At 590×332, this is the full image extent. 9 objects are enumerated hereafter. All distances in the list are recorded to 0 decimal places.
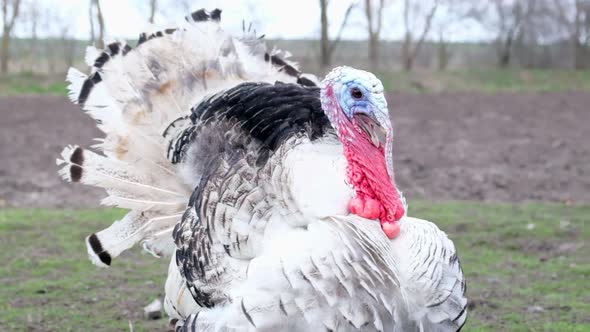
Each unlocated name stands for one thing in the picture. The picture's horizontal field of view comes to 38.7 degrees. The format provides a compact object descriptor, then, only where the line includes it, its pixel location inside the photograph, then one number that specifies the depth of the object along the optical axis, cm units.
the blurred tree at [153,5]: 2758
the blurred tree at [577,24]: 2938
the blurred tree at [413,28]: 2936
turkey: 345
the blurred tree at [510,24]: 3030
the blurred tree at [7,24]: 2708
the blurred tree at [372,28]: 2808
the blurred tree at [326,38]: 2606
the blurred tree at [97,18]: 2651
